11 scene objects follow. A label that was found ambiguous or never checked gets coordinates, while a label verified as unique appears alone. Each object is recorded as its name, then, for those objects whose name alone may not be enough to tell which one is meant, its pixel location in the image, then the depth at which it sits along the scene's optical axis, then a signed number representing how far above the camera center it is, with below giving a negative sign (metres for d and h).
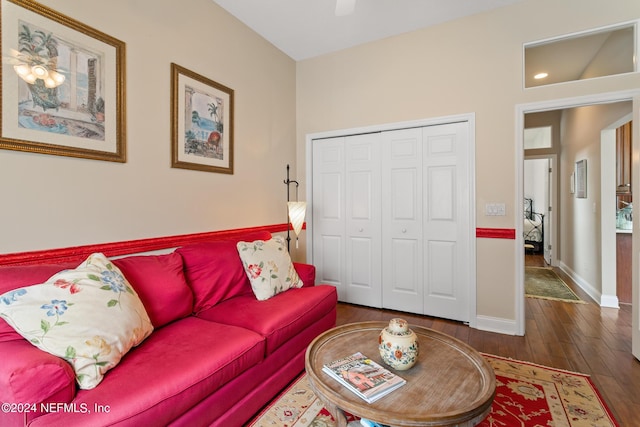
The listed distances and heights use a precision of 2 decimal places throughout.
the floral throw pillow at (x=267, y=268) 2.21 -0.43
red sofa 1.00 -0.64
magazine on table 1.15 -0.67
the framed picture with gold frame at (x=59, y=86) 1.54 +0.72
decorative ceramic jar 1.29 -0.58
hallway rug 3.72 -1.03
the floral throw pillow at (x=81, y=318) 1.13 -0.42
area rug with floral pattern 1.59 -1.10
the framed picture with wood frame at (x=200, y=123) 2.35 +0.76
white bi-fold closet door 3.00 -0.06
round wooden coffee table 1.04 -0.69
